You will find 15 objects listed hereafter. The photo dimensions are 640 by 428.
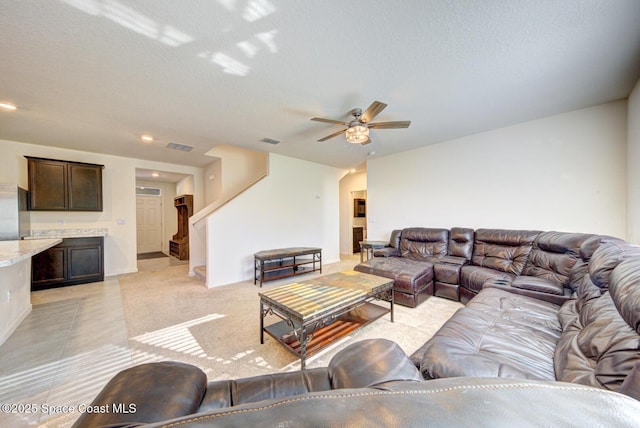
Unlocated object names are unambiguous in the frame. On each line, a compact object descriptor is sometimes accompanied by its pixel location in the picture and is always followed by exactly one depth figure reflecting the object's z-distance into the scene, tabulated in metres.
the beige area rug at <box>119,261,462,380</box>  1.93
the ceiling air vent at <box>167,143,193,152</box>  4.18
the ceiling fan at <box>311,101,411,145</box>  2.59
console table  4.14
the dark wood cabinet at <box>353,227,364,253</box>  7.44
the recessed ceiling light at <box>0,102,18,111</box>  2.61
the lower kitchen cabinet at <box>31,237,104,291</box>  3.77
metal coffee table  1.84
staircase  4.97
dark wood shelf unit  6.16
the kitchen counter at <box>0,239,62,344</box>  2.11
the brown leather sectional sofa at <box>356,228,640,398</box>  1.00
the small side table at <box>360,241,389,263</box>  4.60
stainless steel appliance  3.32
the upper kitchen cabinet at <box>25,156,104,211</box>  3.89
